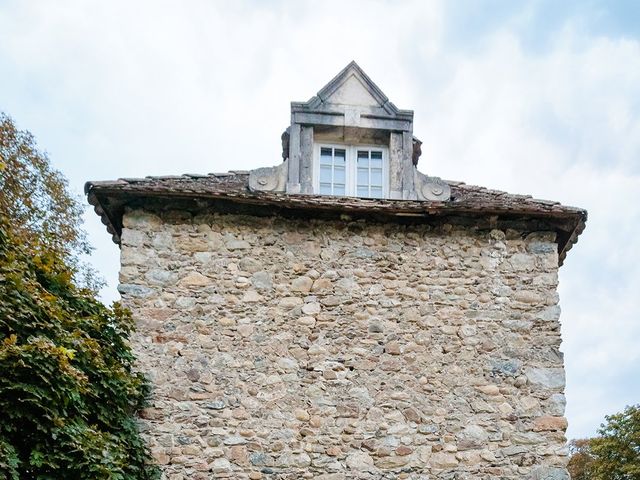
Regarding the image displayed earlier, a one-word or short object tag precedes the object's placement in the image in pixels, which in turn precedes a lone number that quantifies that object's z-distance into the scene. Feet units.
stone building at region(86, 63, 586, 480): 26.50
